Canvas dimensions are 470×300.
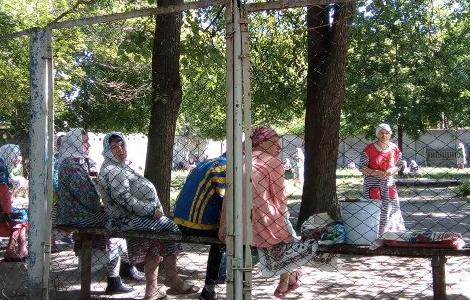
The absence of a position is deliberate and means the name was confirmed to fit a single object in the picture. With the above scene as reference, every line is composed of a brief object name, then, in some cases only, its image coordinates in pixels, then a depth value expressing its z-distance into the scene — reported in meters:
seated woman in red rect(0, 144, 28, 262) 7.12
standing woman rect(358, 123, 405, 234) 7.89
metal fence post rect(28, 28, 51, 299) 4.61
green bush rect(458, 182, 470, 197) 18.89
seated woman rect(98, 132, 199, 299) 5.33
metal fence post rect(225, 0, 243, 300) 3.85
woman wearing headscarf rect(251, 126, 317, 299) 4.63
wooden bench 4.42
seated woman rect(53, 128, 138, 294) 5.78
